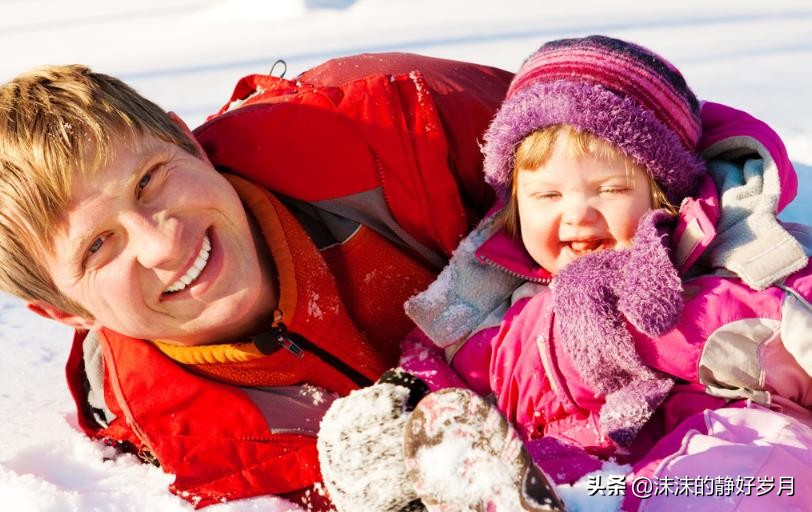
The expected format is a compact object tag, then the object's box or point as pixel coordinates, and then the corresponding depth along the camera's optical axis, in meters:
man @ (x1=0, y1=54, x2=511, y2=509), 1.54
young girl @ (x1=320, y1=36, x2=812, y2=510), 1.46
